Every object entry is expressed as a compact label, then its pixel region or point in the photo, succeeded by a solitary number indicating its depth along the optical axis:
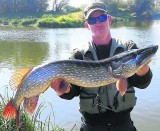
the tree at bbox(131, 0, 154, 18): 46.56
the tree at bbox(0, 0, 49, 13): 43.25
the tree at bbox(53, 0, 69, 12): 47.80
